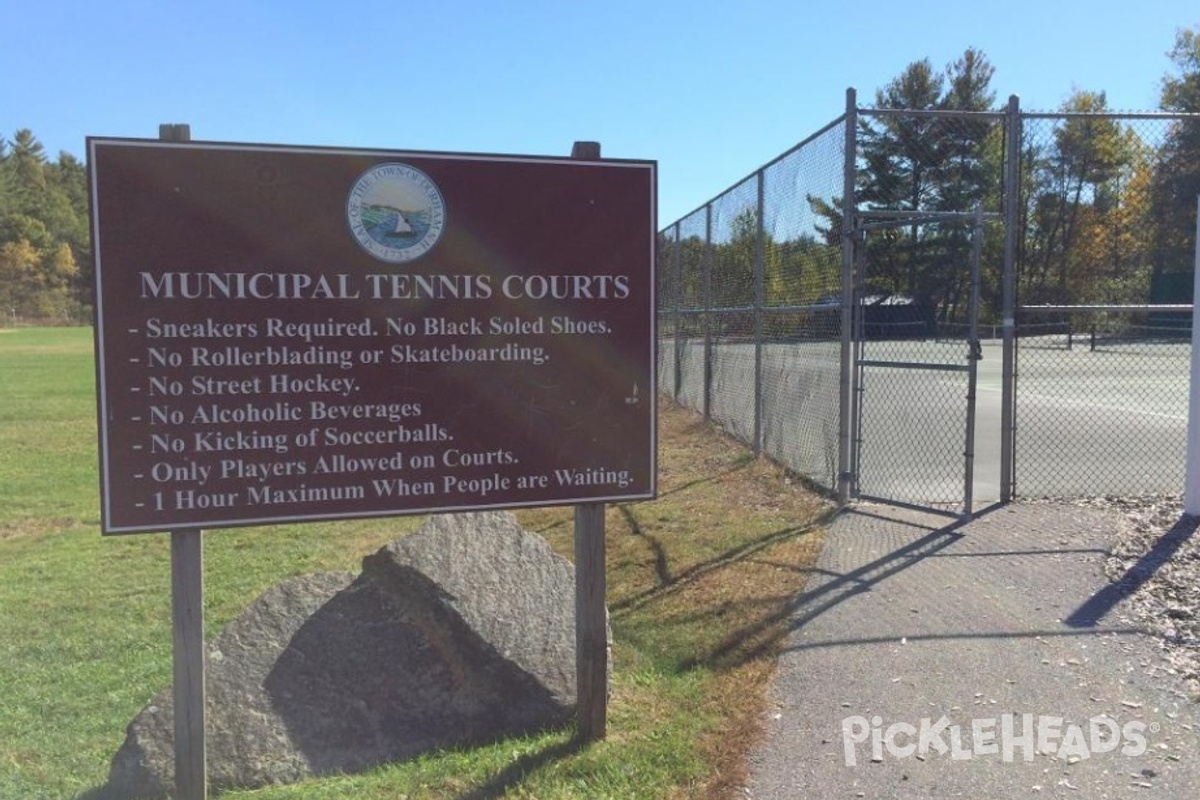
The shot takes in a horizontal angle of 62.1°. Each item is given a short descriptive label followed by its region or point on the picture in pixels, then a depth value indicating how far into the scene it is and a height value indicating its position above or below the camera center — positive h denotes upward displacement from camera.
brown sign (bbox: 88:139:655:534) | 3.21 +0.00
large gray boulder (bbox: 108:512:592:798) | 3.79 -1.39
